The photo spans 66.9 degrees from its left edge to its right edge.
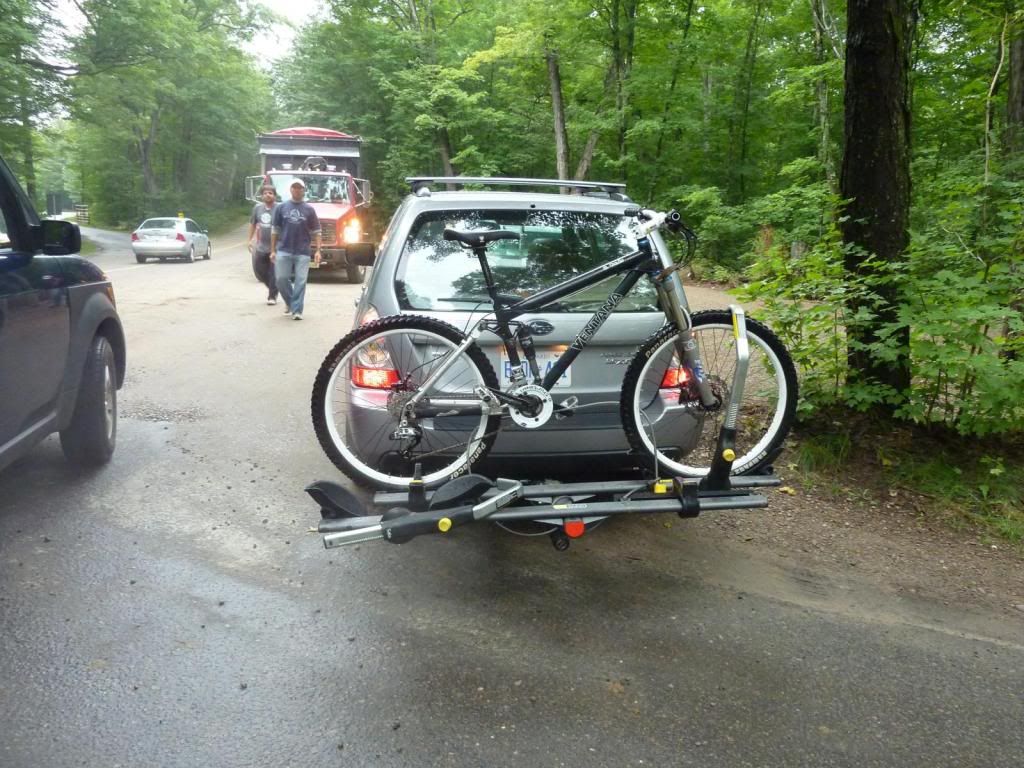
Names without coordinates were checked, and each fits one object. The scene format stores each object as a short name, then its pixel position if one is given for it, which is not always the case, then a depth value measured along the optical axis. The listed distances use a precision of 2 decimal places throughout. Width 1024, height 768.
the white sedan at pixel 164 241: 25.33
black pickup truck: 3.80
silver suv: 3.75
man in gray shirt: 13.12
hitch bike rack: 3.15
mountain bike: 3.55
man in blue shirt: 10.80
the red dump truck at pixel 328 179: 18.80
